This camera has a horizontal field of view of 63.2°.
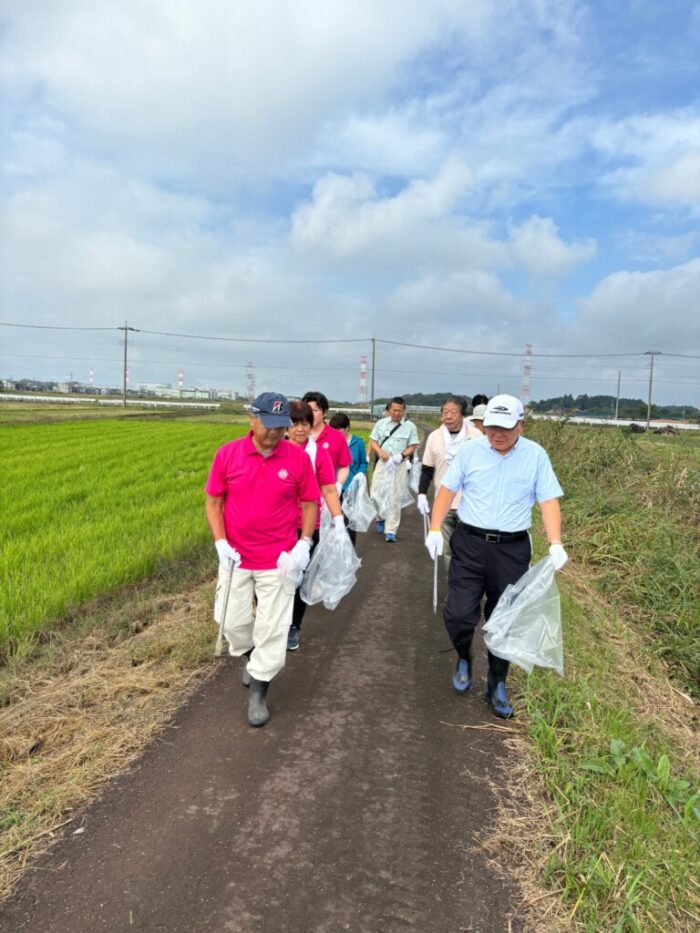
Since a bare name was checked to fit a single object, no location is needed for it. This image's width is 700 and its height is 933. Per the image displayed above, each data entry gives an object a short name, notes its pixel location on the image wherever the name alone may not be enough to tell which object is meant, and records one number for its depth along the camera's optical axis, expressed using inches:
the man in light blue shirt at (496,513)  127.6
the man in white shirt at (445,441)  210.2
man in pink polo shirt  126.0
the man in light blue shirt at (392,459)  293.3
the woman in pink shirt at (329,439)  191.9
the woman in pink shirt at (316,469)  156.5
